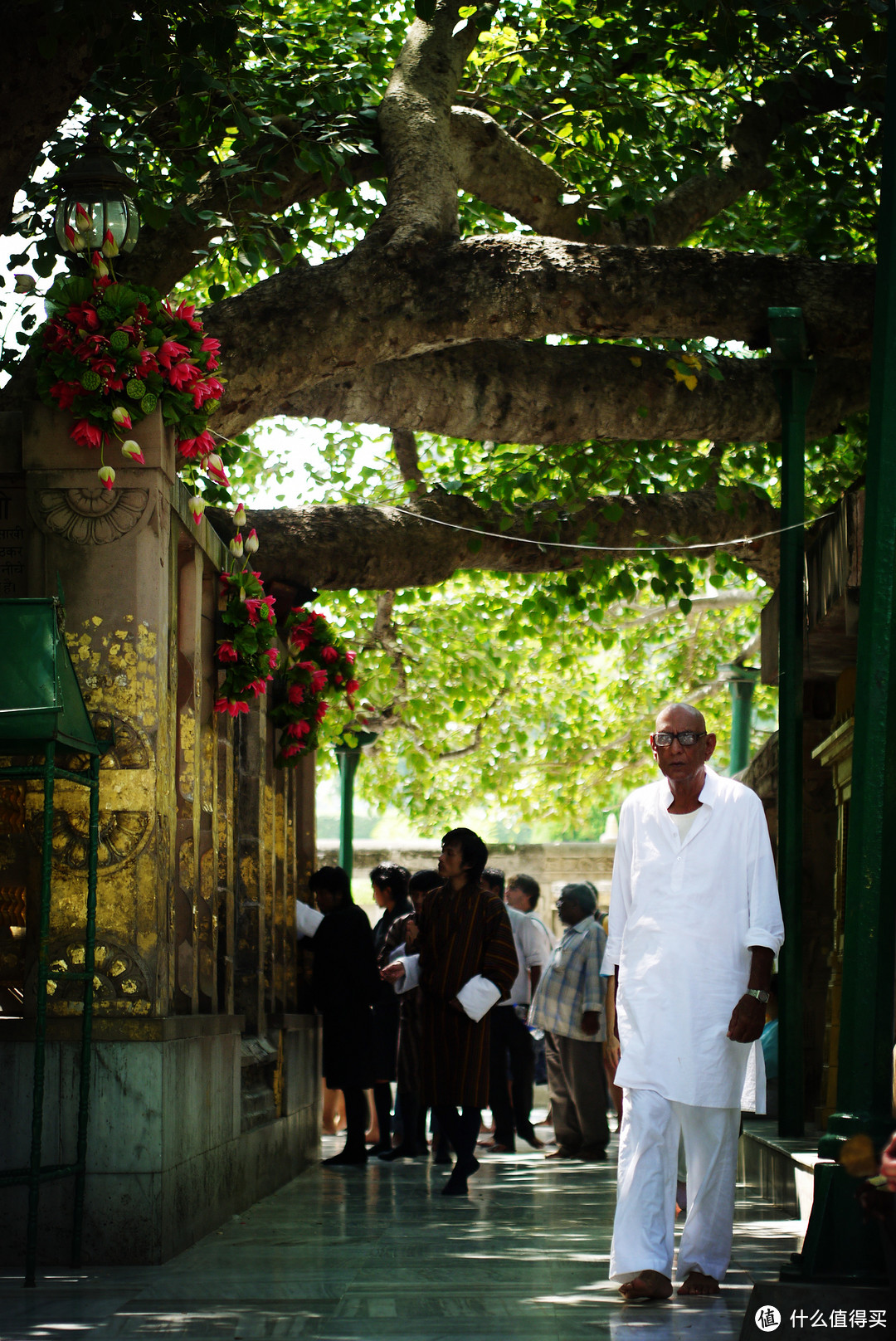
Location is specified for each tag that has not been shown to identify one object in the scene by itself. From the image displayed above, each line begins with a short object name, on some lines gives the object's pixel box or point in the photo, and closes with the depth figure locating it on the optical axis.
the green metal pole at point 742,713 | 18.59
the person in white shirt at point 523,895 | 13.61
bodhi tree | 8.68
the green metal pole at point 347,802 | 18.36
